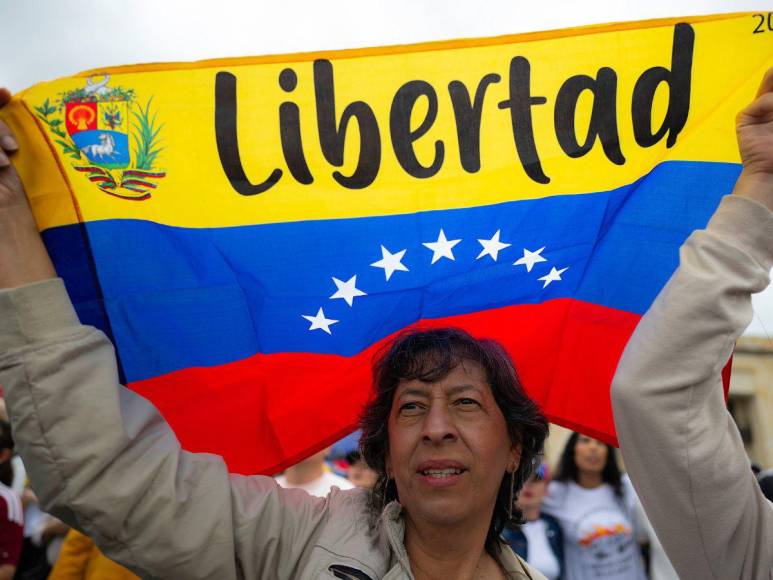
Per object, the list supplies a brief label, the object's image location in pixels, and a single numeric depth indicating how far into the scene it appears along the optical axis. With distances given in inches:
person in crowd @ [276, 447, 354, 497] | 170.7
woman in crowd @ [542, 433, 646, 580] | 156.0
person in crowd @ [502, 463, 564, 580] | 158.1
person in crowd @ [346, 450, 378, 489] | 189.2
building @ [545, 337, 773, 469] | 564.1
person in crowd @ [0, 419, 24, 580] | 136.4
